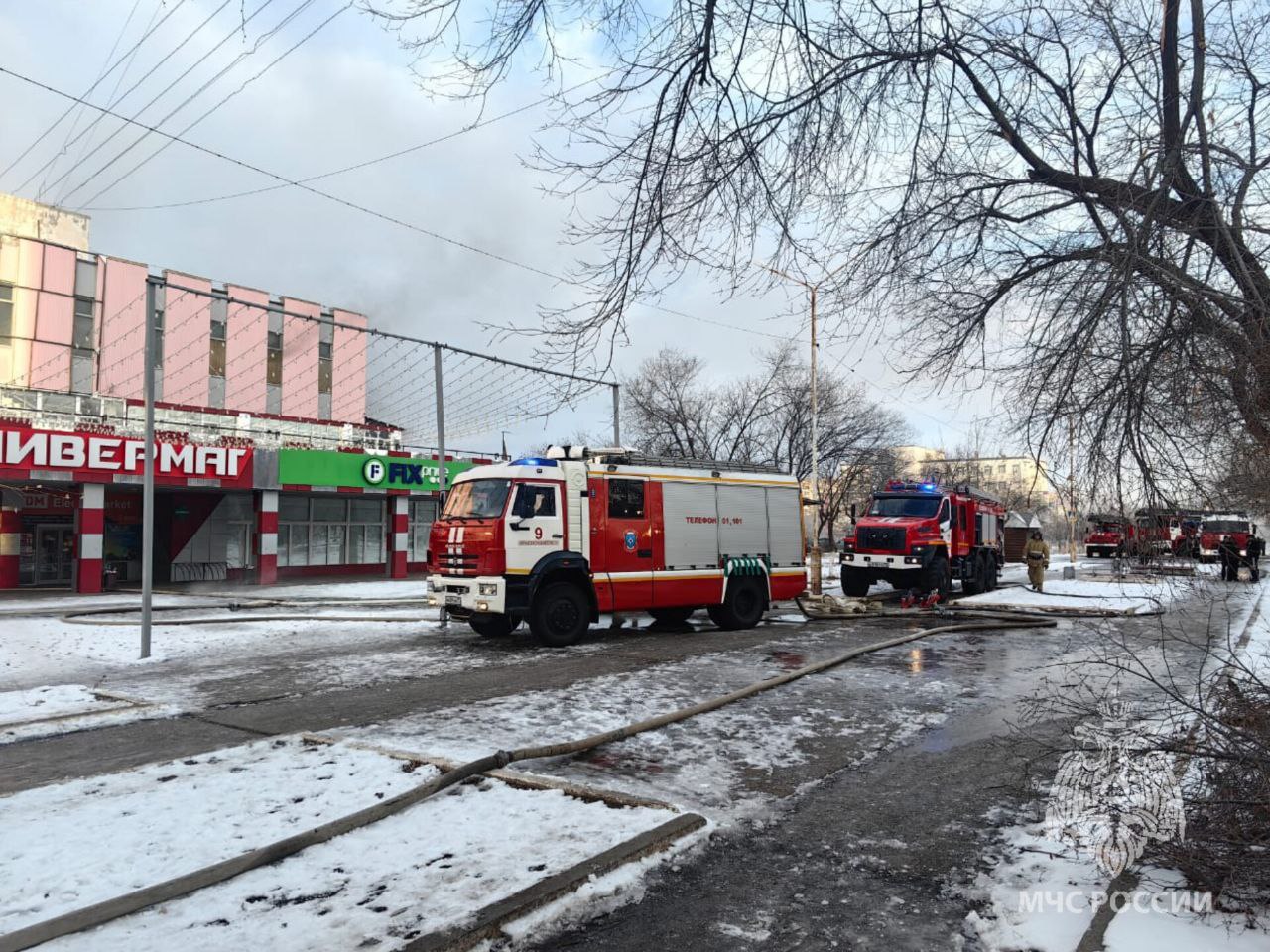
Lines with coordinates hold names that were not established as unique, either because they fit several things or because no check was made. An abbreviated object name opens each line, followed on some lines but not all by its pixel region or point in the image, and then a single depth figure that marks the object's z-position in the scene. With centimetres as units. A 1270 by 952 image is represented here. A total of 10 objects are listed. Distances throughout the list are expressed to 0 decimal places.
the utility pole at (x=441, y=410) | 1781
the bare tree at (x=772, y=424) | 4322
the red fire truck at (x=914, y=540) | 2150
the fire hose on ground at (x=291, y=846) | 361
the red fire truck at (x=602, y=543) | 1333
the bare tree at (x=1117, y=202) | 498
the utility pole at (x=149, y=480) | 1190
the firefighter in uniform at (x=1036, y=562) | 2403
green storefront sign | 2930
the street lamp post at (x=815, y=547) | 2334
